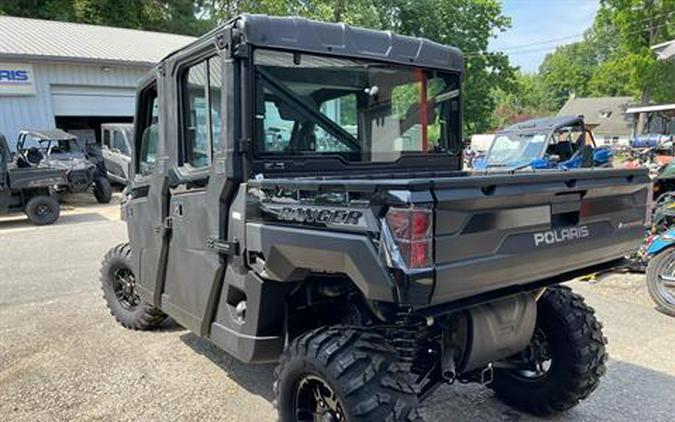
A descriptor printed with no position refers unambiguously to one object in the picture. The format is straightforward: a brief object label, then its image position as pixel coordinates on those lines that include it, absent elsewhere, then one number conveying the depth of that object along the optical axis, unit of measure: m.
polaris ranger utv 2.22
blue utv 11.98
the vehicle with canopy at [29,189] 11.41
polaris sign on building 15.95
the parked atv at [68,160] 13.97
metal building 16.25
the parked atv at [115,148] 14.50
